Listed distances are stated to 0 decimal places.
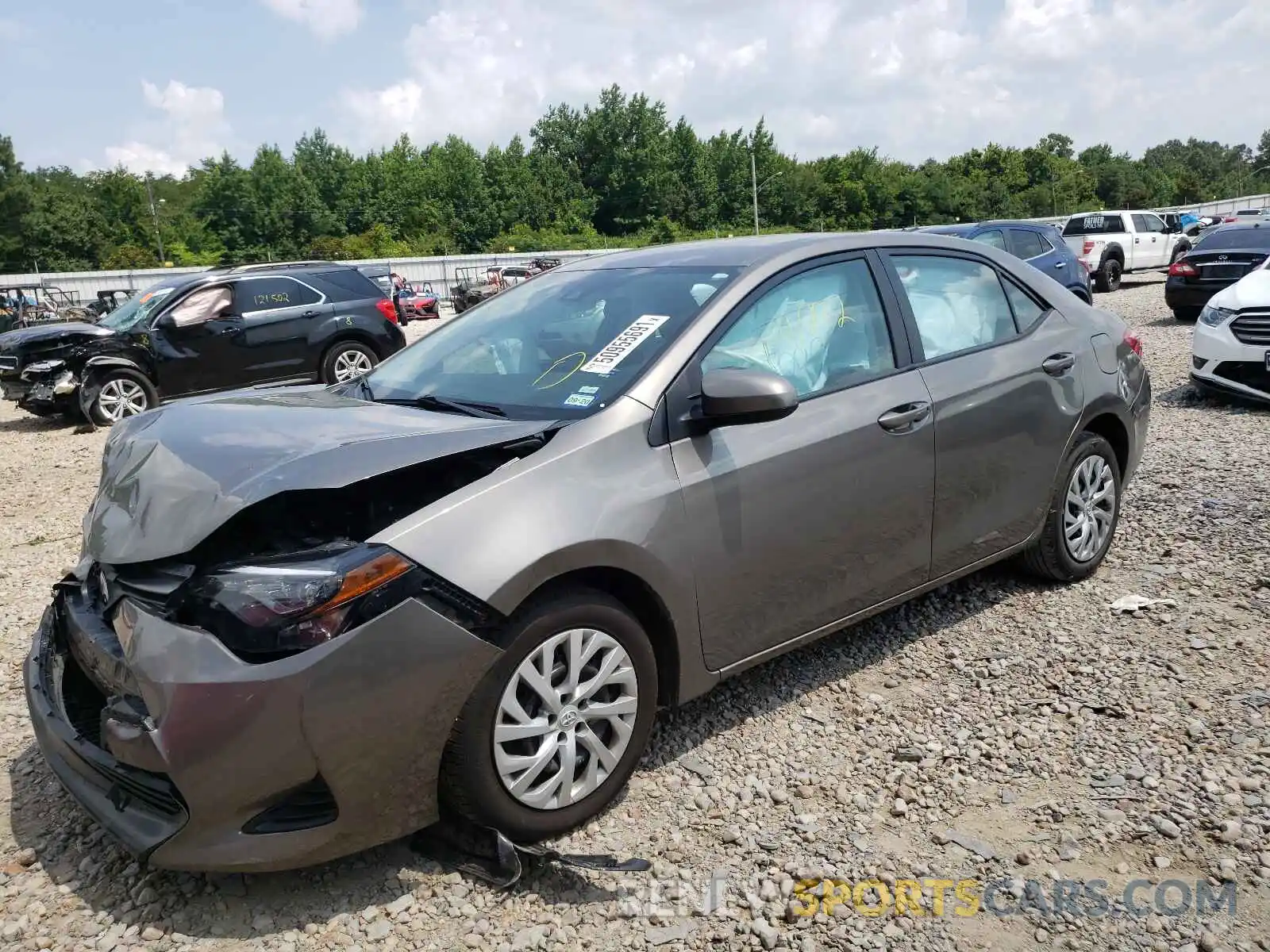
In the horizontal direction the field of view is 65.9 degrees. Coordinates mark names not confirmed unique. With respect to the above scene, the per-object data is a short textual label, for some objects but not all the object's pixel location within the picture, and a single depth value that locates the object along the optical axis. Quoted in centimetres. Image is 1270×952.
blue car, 1449
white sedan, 799
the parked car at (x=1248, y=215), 3249
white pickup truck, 2250
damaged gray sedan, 238
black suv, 1122
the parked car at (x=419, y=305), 3462
